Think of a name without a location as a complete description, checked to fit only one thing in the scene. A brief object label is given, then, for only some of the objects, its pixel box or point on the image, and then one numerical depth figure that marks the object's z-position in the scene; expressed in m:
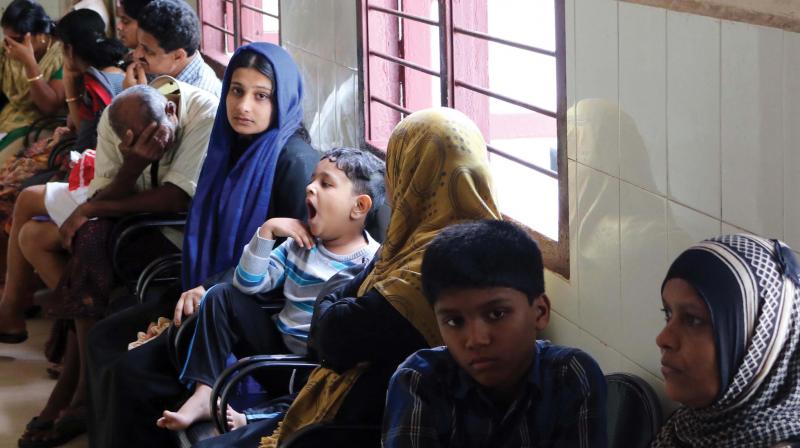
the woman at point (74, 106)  5.29
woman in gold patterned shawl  2.60
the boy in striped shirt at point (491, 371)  2.06
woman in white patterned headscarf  1.64
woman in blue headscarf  3.81
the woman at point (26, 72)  6.80
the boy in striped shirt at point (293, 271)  3.18
